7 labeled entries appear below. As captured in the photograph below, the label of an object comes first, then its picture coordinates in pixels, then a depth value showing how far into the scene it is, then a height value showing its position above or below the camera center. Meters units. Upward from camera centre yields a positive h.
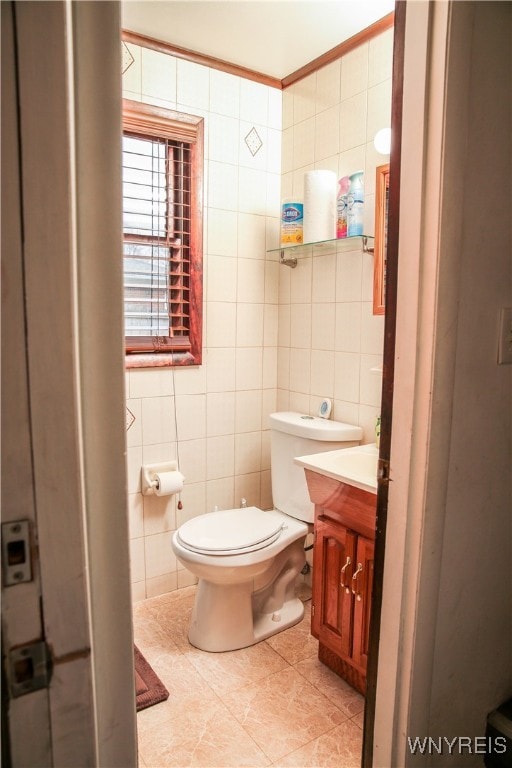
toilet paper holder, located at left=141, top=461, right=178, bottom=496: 2.17 -0.66
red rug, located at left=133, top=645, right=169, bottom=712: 1.63 -1.24
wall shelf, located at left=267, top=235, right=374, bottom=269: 1.99 +0.35
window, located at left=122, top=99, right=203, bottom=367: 2.10 +0.39
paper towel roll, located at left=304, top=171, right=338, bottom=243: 2.05 +0.52
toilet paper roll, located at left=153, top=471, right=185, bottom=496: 2.13 -0.68
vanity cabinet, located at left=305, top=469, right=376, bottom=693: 1.57 -0.82
